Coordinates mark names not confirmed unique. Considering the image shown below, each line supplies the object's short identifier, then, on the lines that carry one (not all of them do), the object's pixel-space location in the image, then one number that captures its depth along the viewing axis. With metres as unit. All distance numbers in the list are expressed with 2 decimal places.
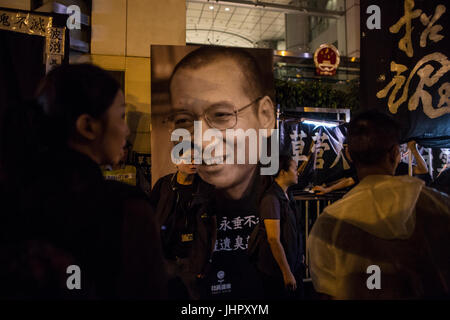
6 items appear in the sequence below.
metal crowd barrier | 4.90
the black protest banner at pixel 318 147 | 5.33
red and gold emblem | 6.08
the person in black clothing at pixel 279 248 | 3.10
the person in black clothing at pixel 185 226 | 3.34
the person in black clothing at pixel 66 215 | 1.00
